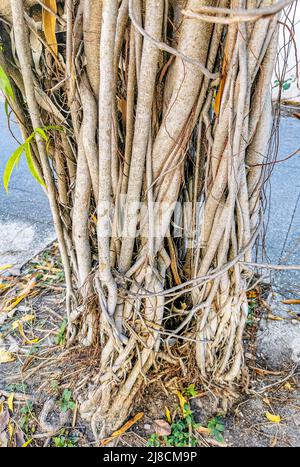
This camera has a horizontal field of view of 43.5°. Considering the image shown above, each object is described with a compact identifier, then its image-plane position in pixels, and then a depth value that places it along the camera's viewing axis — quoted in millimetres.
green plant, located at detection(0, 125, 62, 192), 992
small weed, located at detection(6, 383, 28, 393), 1241
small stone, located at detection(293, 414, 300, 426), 1168
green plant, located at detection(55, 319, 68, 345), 1379
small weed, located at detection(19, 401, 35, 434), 1142
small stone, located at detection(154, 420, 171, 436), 1130
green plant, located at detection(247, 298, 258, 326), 1515
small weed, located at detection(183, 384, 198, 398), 1228
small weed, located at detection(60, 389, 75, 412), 1188
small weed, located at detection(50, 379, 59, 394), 1230
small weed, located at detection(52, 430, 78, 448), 1104
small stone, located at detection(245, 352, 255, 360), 1369
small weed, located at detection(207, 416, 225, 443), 1128
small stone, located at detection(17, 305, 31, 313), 1542
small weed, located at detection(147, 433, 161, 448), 1103
